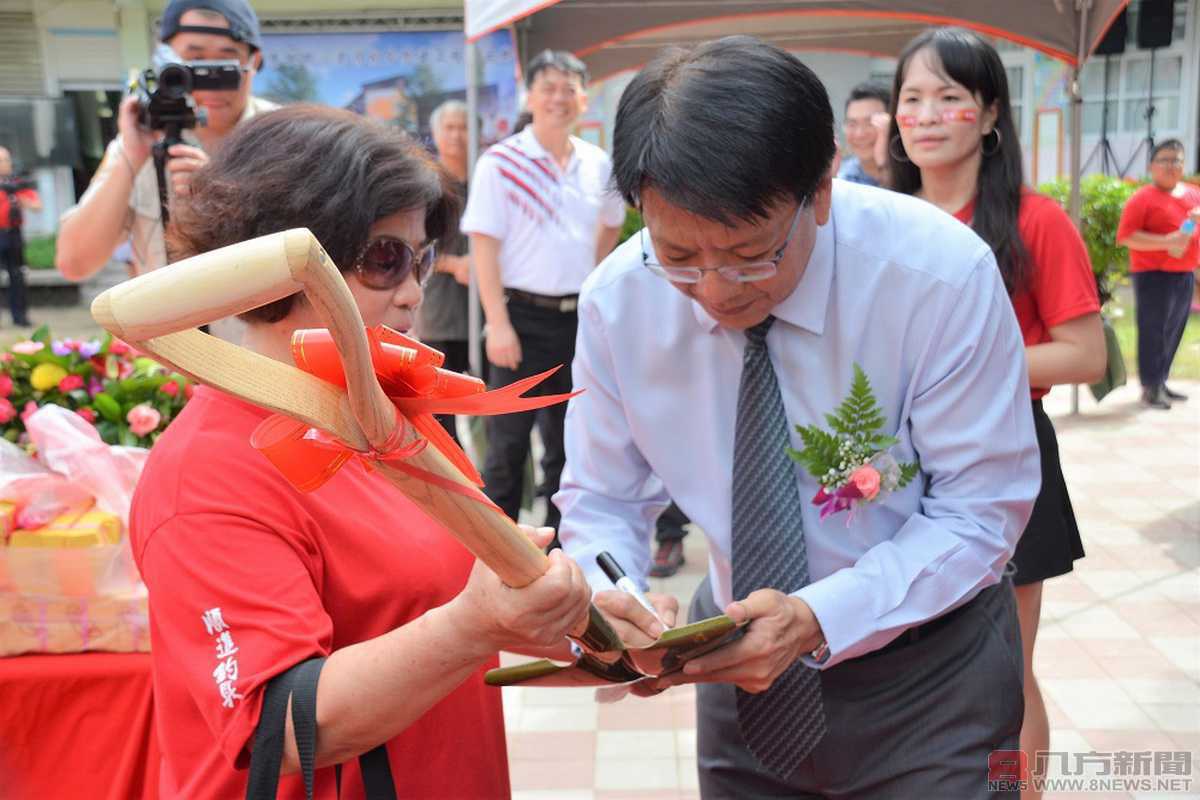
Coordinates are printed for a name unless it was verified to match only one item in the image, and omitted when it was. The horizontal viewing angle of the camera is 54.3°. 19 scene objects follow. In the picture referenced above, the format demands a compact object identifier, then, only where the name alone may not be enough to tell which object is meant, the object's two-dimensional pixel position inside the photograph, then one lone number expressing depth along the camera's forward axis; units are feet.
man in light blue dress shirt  4.90
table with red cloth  6.71
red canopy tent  20.53
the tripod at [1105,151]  57.57
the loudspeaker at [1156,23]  50.80
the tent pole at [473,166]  17.74
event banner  43.32
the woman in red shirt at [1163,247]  25.09
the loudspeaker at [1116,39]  44.91
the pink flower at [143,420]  7.93
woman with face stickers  8.13
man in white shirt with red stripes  15.58
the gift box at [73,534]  6.78
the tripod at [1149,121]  54.93
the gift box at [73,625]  6.82
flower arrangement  8.08
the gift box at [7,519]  6.76
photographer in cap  9.55
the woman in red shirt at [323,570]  3.93
